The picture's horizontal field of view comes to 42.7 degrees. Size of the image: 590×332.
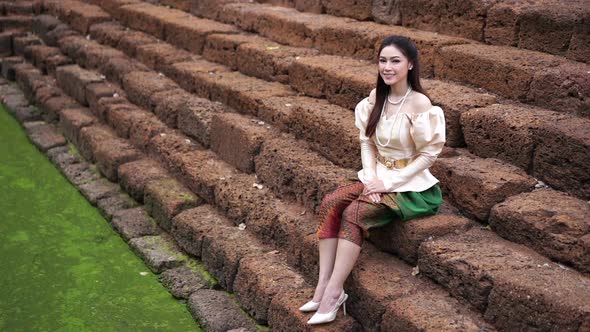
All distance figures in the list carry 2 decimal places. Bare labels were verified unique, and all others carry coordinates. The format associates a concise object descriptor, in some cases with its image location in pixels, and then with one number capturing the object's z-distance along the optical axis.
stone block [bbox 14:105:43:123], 8.41
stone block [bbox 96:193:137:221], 6.23
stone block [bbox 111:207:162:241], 5.85
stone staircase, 3.72
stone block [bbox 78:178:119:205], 6.53
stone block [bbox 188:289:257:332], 4.59
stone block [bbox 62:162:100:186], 6.93
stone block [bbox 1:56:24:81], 9.77
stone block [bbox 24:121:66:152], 7.69
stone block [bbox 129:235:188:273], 5.35
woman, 4.01
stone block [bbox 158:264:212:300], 5.01
